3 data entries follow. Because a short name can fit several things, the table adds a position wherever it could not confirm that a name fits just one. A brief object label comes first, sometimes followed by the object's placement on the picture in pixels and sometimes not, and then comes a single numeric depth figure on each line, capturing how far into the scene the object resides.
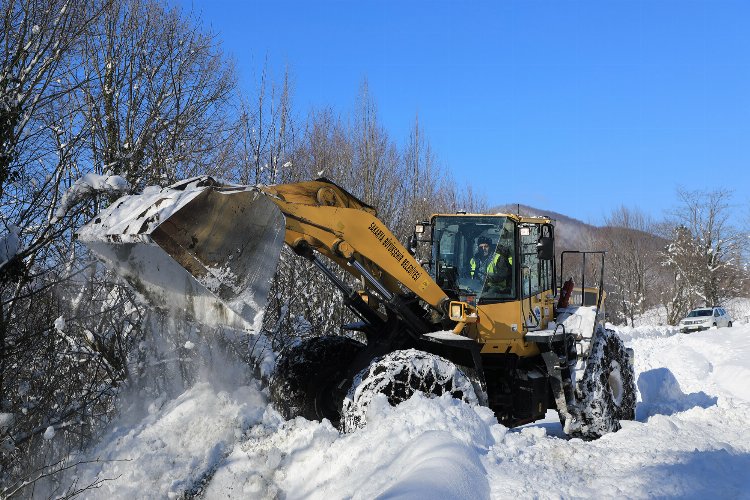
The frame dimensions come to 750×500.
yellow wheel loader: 5.94
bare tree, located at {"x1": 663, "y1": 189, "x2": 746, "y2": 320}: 49.22
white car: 37.25
